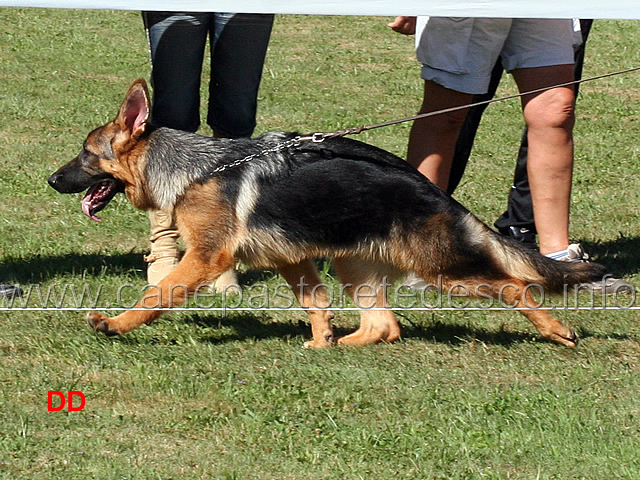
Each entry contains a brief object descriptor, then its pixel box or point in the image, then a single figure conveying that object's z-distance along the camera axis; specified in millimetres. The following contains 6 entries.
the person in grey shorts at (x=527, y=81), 9383
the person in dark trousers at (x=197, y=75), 9117
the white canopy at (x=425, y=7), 7934
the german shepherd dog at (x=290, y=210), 8180
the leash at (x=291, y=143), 8320
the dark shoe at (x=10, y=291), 9484
